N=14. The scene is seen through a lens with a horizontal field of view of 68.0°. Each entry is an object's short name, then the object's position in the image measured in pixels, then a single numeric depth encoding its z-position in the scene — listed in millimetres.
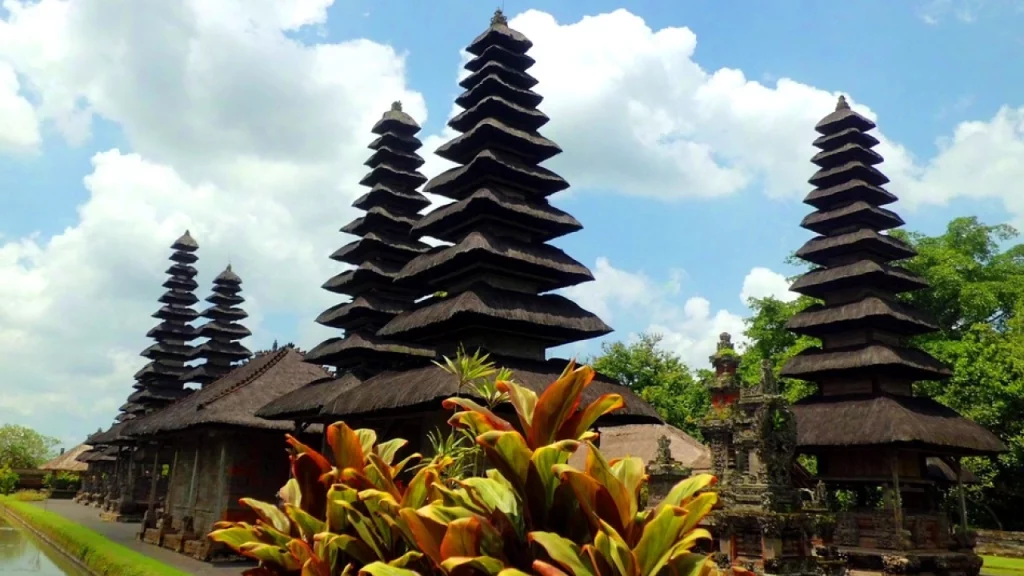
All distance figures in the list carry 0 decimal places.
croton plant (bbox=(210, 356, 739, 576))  2619
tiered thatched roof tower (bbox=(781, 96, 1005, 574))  21391
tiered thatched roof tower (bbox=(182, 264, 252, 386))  39562
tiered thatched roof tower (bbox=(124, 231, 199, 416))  42312
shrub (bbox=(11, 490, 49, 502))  53191
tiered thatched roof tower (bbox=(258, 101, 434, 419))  21125
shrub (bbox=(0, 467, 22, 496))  60281
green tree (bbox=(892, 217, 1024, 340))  33688
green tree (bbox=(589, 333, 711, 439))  41594
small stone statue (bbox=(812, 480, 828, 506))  20375
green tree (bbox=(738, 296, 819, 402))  35375
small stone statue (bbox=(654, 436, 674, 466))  24859
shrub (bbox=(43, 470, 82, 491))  64812
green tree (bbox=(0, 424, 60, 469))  81938
